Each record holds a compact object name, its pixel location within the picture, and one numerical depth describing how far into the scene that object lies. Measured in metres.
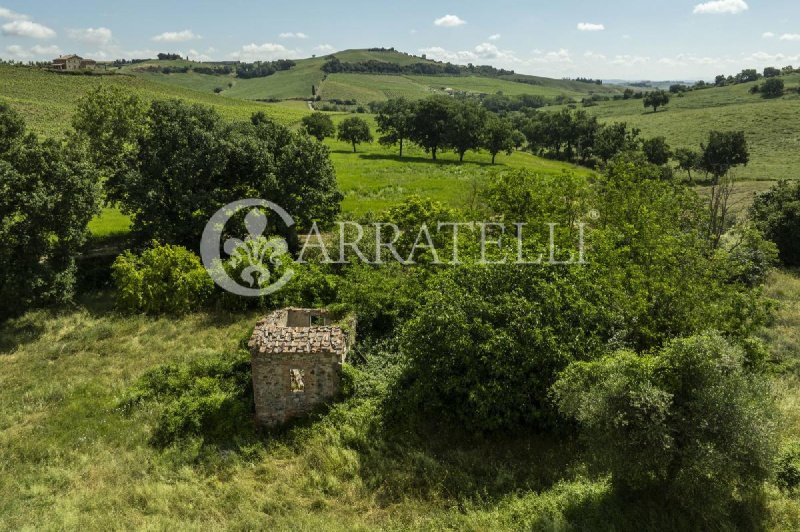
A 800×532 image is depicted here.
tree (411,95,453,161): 71.66
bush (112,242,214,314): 25.56
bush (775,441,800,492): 12.44
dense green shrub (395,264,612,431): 14.66
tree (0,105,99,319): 22.89
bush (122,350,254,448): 16.31
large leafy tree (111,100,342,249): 27.98
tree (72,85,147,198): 34.62
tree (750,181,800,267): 37.28
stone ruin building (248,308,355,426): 16.06
